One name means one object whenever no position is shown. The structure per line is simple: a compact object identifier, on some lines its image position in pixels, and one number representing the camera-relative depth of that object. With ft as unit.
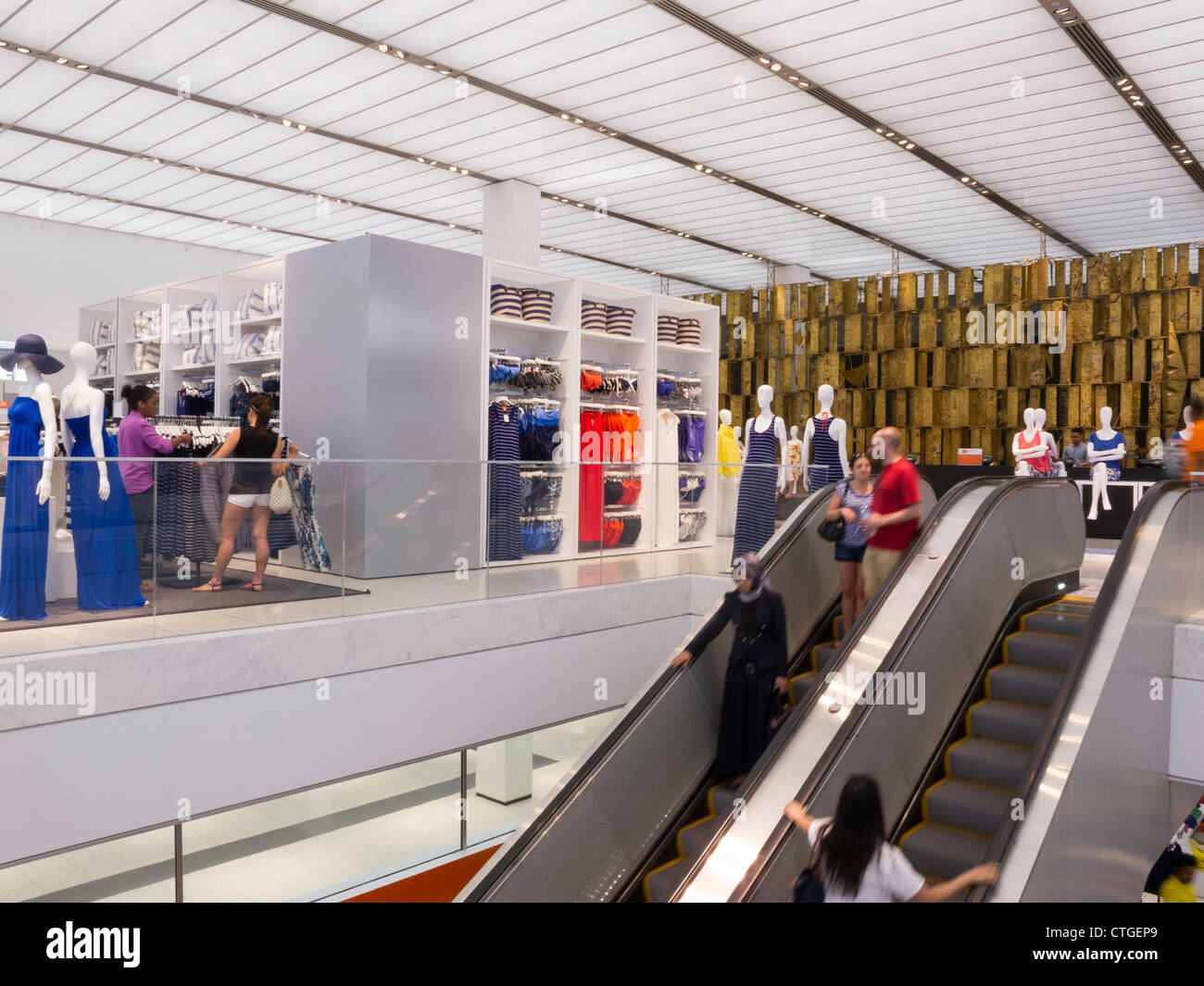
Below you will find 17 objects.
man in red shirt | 19.70
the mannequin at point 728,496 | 30.73
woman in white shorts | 19.47
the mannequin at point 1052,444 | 38.94
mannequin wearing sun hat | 16.61
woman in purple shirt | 18.33
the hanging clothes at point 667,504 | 30.35
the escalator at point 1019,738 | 13.20
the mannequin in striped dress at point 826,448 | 28.25
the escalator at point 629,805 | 15.20
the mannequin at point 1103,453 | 41.73
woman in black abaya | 18.01
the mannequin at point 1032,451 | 39.06
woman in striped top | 20.01
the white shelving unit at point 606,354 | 29.86
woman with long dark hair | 11.32
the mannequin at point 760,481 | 28.96
